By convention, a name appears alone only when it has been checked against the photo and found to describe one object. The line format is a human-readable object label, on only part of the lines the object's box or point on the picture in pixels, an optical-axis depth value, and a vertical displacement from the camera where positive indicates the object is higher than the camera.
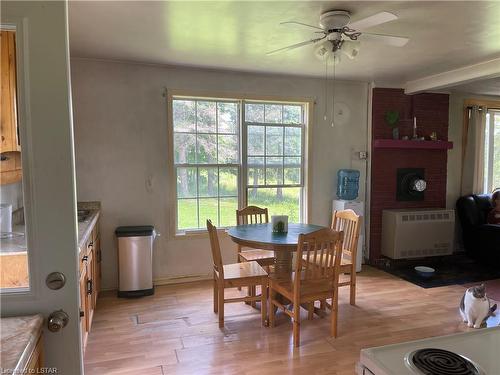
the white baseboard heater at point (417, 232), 4.72 -0.97
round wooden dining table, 2.90 -0.66
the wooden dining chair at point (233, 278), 2.98 -0.99
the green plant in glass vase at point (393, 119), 4.80 +0.56
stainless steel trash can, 3.66 -1.01
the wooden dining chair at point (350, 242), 3.47 -0.83
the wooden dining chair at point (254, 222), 3.65 -0.69
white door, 1.09 +0.01
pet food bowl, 4.34 -1.36
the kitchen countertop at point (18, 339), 0.95 -0.51
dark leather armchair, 4.66 -0.93
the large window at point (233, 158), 4.16 +0.04
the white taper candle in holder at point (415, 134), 4.88 +0.36
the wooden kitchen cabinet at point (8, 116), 1.12 +0.17
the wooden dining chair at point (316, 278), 2.69 -0.92
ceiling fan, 2.38 +0.87
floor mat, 4.24 -1.45
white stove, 1.00 -0.59
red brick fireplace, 4.81 +0.14
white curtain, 5.29 +0.14
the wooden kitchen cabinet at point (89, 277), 2.50 -0.94
